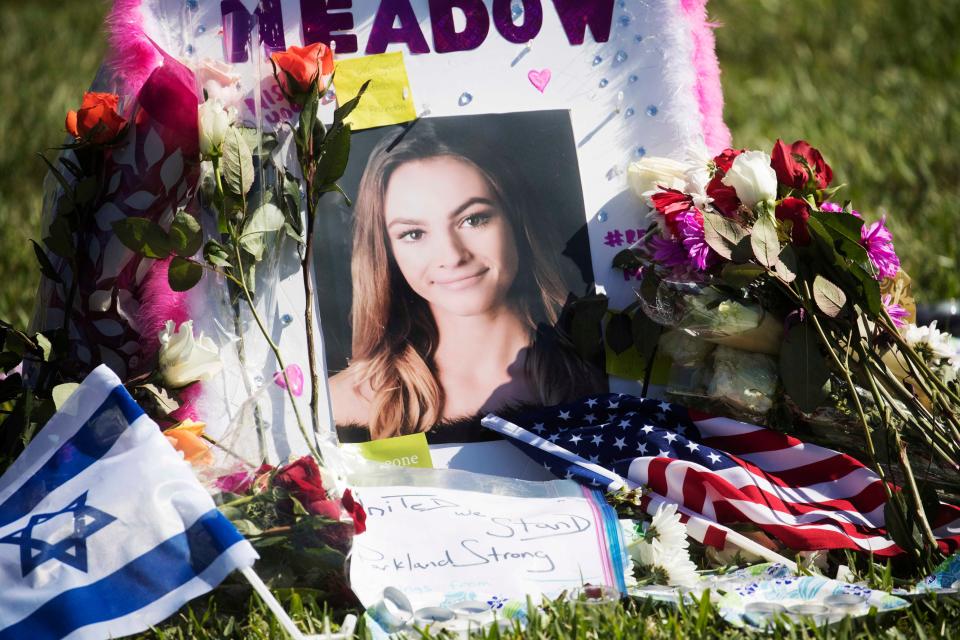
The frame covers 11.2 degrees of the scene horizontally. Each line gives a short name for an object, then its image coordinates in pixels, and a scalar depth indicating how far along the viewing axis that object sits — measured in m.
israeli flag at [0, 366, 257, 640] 3.83
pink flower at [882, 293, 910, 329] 4.03
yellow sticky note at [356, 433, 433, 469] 4.04
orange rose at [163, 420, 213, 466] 3.92
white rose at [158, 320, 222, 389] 3.97
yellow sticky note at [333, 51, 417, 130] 4.08
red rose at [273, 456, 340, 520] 3.89
